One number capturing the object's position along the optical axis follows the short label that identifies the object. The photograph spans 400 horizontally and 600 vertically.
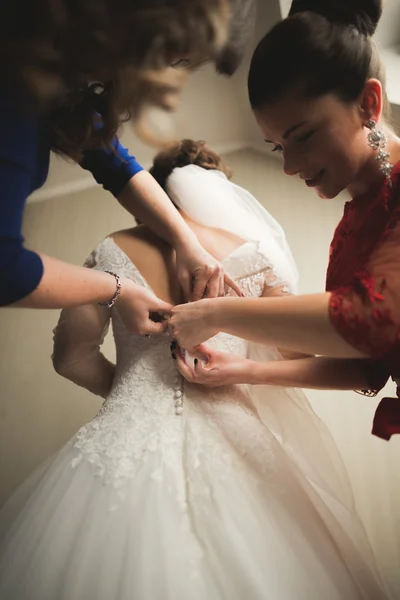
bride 0.66
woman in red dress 0.60
